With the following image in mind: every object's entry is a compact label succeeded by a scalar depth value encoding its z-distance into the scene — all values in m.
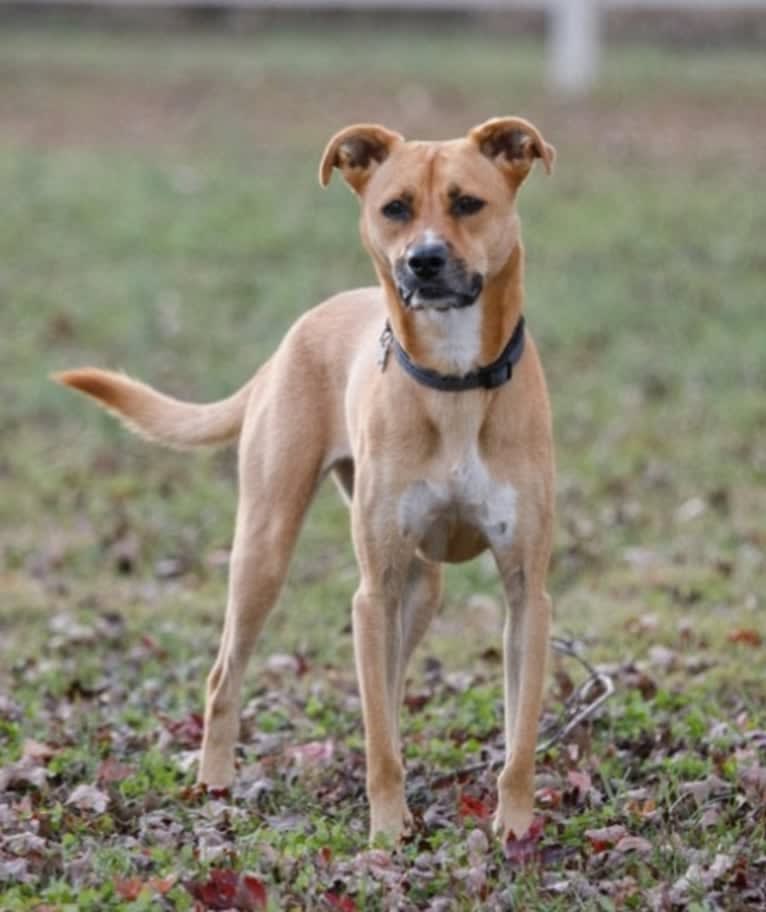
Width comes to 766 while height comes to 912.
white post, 37.31
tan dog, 10.90
